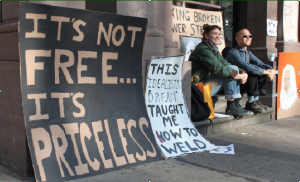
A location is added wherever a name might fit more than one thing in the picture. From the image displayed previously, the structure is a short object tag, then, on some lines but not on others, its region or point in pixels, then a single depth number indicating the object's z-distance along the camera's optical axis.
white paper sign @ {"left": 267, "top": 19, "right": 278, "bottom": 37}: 8.03
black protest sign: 2.94
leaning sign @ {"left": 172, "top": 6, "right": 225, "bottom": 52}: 6.95
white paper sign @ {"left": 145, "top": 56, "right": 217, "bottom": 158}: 3.98
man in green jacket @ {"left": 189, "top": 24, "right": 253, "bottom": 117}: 5.14
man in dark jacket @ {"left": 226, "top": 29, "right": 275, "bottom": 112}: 5.85
